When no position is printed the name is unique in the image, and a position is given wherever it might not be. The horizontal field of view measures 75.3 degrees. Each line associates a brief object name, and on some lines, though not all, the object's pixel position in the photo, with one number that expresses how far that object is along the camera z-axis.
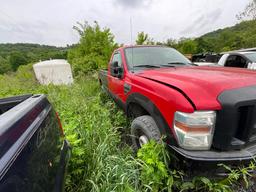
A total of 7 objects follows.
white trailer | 9.40
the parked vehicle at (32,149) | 0.74
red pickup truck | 1.43
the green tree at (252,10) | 17.22
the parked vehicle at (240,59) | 5.03
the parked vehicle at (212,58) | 8.26
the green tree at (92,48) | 11.89
